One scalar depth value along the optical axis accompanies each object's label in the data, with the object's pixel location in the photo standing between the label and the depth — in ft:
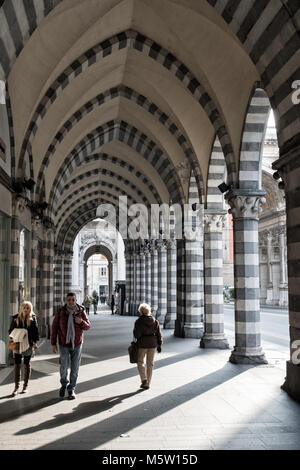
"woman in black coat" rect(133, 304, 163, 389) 22.20
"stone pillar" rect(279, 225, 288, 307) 103.19
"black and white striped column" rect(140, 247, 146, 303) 85.55
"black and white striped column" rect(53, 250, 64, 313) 85.06
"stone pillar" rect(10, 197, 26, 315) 30.04
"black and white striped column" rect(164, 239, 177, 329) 57.77
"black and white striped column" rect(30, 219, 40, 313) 39.06
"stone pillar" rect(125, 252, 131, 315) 93.38
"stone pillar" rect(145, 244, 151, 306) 81.37
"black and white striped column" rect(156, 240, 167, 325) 66.49
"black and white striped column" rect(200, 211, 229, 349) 38.29
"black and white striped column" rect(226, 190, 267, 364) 30.14
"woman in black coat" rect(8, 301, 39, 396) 21.08
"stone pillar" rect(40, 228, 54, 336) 46.60
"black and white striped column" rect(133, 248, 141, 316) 88.07
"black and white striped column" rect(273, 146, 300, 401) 20.20
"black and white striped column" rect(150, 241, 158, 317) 74.69
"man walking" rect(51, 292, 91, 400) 20.13
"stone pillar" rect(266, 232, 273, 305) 110.83
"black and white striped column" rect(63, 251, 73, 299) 93.91
